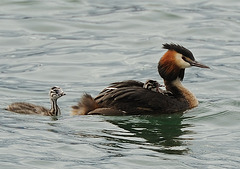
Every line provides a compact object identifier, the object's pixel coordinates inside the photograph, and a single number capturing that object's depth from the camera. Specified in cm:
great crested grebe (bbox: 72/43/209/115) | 1253
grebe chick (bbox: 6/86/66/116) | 1278
